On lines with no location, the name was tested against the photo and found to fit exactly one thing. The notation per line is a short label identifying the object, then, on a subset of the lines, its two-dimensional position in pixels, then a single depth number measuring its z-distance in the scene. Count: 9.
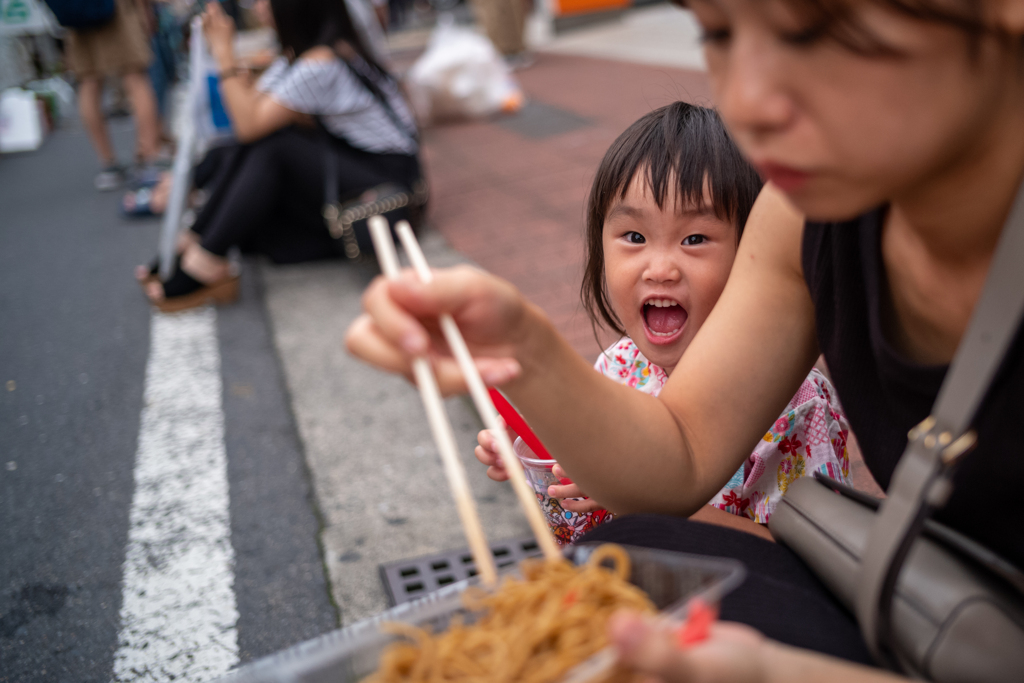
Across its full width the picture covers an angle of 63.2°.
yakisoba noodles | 0.82
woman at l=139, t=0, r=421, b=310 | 4.18
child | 1.70
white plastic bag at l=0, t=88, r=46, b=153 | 8.20
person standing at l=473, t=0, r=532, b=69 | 10.01
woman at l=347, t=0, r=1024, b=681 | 0.81
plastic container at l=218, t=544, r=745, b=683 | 0.83
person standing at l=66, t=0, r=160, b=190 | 6.21
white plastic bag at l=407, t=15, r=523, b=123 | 7.42
